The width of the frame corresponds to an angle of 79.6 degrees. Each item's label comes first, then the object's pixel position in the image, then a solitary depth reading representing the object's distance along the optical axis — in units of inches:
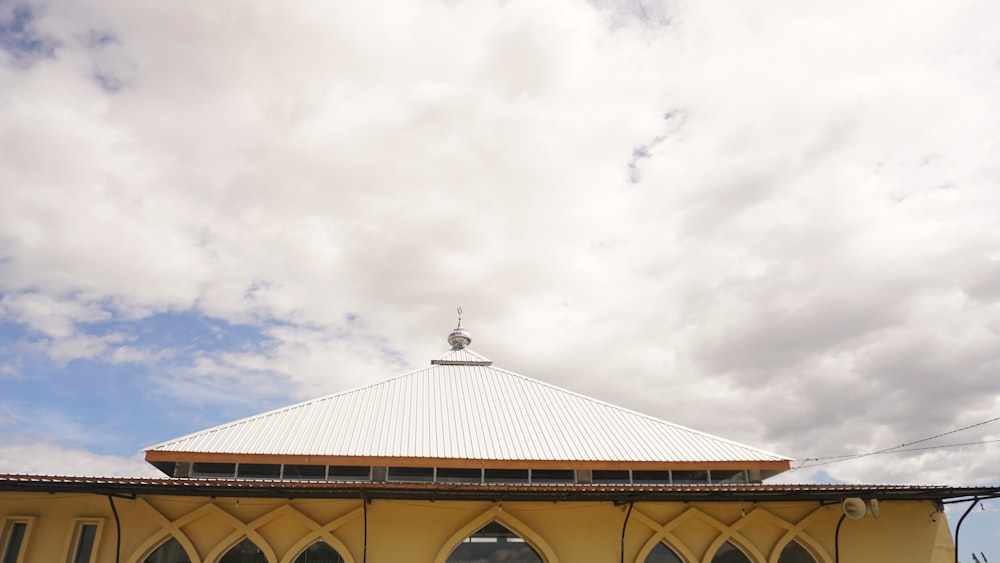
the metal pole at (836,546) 530.3
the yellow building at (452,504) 488.1
